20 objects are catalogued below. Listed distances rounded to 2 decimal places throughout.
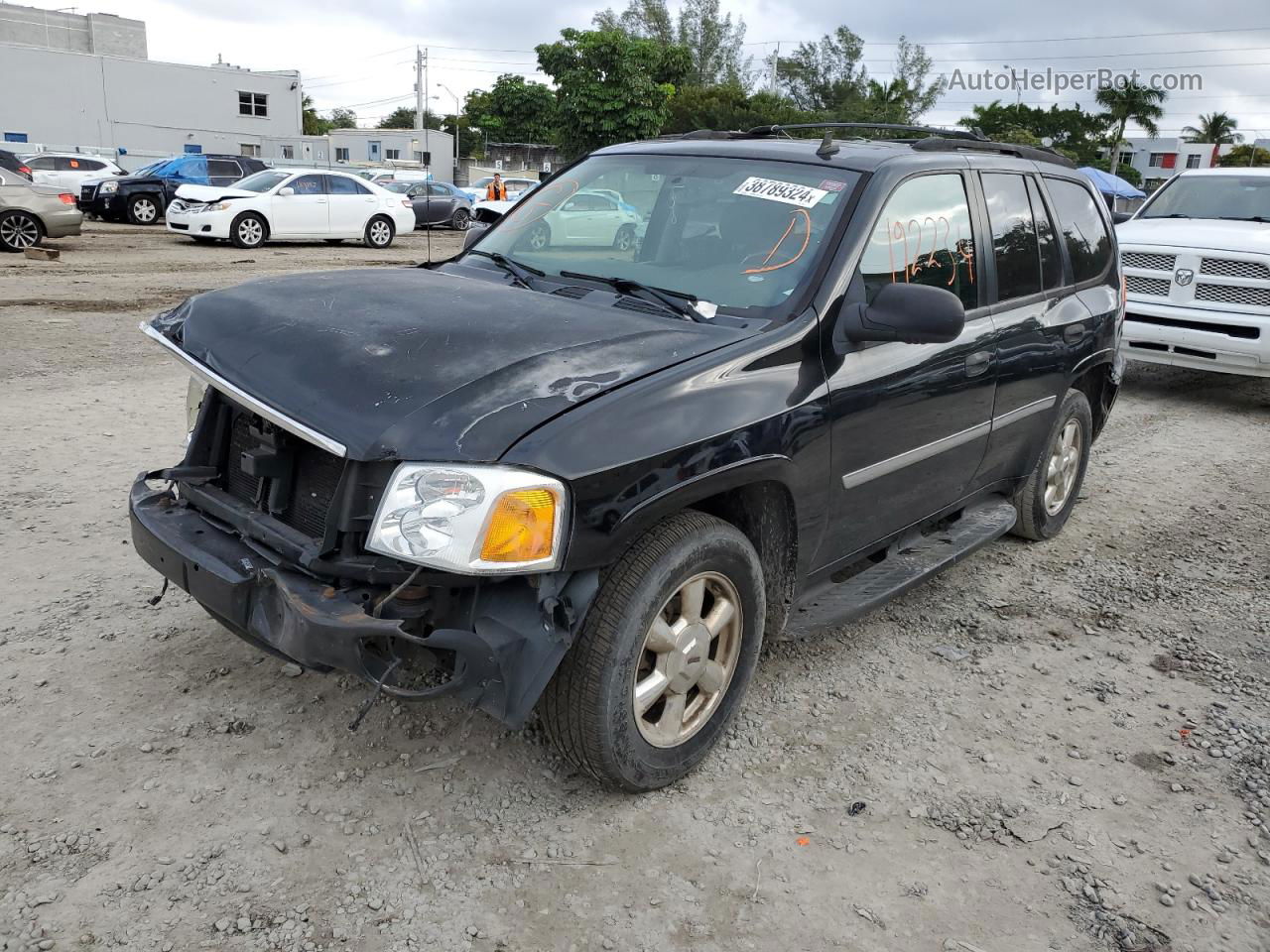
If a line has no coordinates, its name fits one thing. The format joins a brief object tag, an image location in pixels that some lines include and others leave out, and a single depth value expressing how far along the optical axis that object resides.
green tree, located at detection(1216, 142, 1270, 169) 75.94
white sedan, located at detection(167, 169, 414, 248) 18.14
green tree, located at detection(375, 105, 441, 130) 111.12
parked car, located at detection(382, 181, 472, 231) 25.41
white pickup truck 8.40
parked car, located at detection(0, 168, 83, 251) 15.34
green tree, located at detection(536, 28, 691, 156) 48.69
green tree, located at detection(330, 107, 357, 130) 121.69
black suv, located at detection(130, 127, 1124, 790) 2.57
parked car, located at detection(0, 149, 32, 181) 16.34
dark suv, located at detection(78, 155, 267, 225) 22.91
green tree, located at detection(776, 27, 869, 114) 80.31
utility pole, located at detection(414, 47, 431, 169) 67.50
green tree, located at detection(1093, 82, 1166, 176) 69.25
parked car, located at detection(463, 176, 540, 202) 30.29
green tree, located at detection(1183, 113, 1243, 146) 88.25
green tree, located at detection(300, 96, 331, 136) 93.88
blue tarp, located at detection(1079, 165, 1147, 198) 21.48
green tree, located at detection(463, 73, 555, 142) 73.88
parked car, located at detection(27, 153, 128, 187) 24.14
